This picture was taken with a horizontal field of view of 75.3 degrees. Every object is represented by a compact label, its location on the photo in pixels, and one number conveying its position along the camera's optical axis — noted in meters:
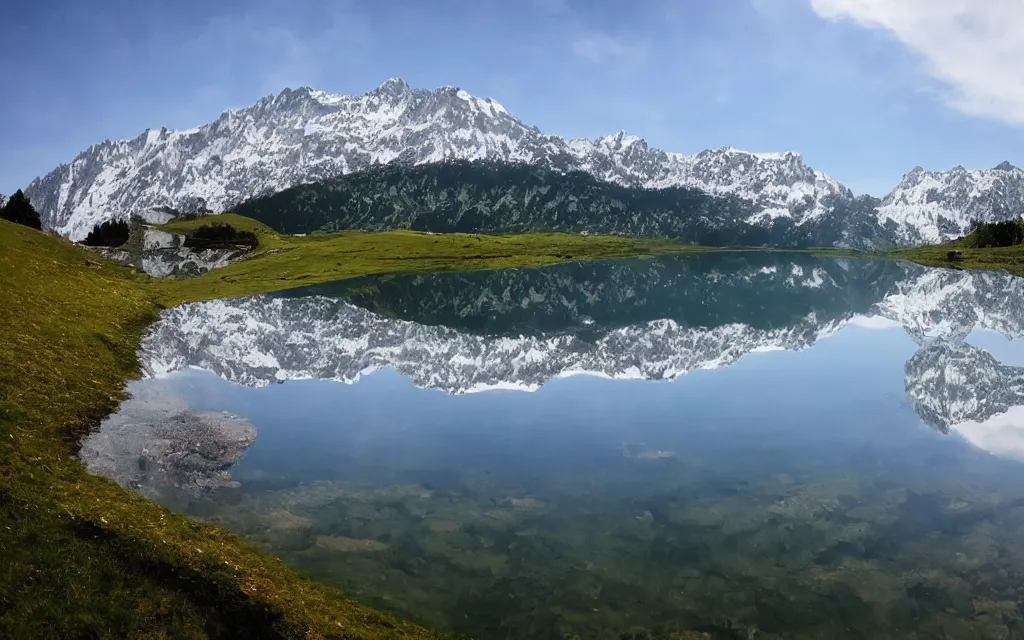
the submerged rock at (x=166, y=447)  28.95
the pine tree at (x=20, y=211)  134.12
